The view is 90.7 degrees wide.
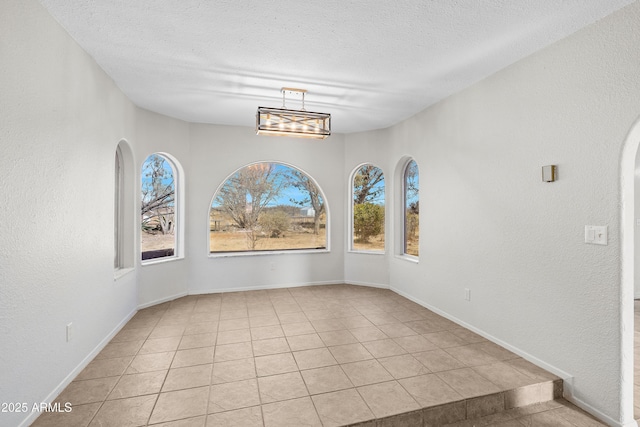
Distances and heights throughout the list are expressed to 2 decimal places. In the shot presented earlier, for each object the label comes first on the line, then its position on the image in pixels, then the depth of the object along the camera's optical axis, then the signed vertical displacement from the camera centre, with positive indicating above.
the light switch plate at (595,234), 2.04 -0.15
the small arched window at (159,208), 4.25 +0.05
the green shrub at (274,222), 5.15 -0.17
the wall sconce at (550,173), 2.35 +0.29
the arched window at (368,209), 5.17 +0.04
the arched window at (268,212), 4.95 +0.00
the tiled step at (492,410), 1.96 -1.31
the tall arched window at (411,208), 4.56 +0.05
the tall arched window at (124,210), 3.65 +0.02
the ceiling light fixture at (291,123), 3.14 +0.91
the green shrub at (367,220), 5.18 -0.14
